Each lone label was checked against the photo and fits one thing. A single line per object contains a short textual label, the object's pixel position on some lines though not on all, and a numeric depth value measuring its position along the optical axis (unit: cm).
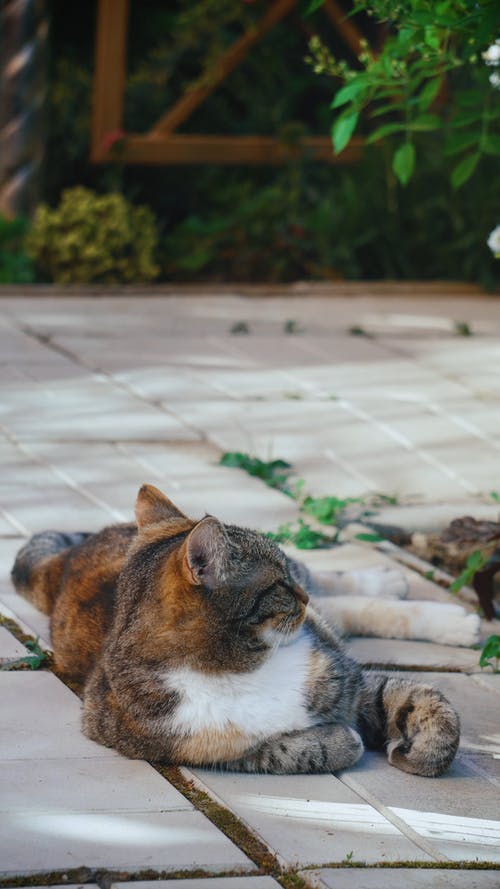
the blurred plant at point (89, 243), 947
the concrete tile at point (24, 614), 380
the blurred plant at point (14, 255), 945
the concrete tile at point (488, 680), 372
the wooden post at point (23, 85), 966
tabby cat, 307
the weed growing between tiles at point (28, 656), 357
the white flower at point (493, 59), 419
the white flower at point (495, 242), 446
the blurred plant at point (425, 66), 362
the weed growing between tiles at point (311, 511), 469
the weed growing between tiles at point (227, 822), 265
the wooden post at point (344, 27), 1074
